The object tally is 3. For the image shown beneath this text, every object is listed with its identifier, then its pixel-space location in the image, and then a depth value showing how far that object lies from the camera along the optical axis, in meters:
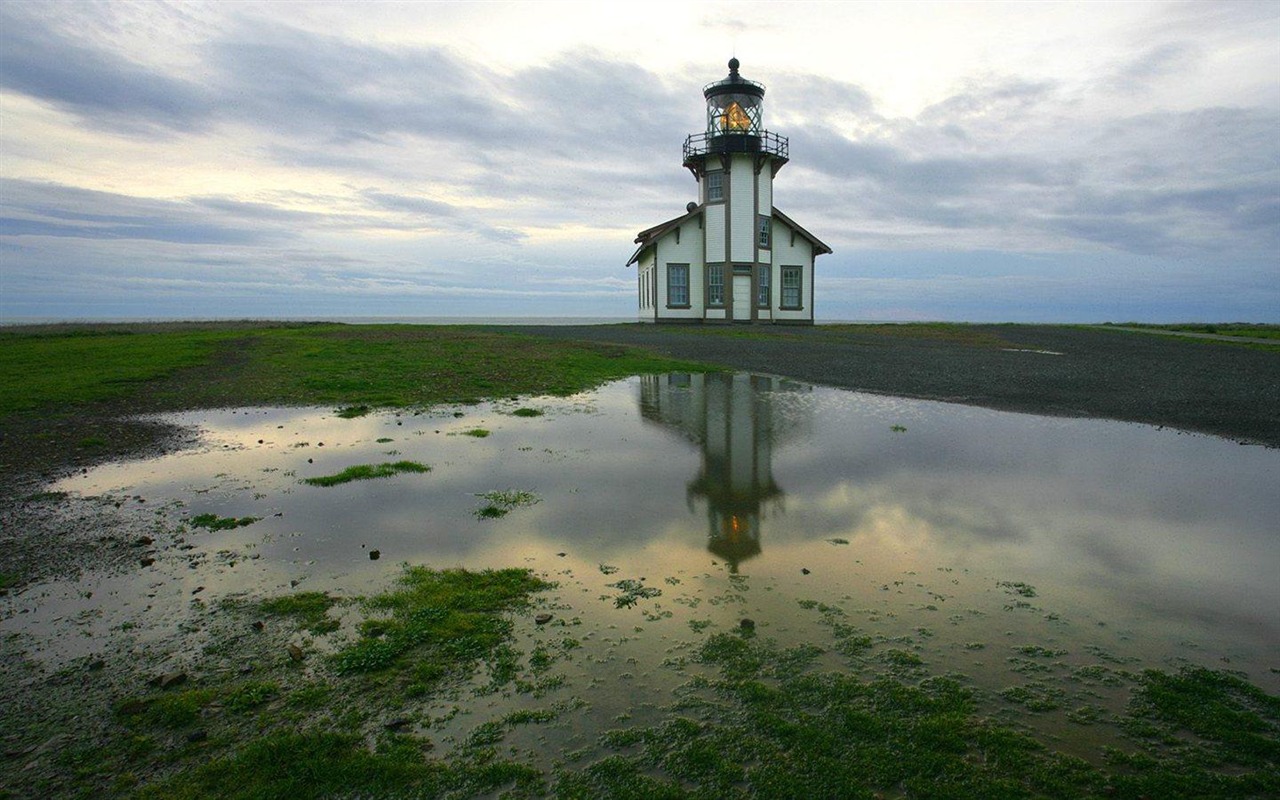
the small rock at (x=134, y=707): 4.33
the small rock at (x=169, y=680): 4.64
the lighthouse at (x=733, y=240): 45.69
